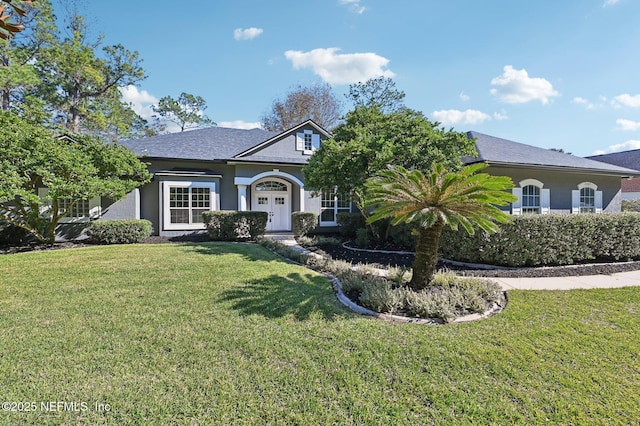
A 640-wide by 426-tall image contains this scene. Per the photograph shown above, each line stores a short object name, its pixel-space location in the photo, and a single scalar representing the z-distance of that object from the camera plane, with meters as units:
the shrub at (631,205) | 20.67
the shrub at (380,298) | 5.20
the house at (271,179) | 13.81
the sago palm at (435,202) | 5.47
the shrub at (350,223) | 14.55
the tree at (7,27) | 1.80
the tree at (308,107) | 32.09
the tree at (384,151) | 9.27
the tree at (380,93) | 29.70
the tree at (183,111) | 37.19
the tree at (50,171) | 9.57
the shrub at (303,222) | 13.94
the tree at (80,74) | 22.28
